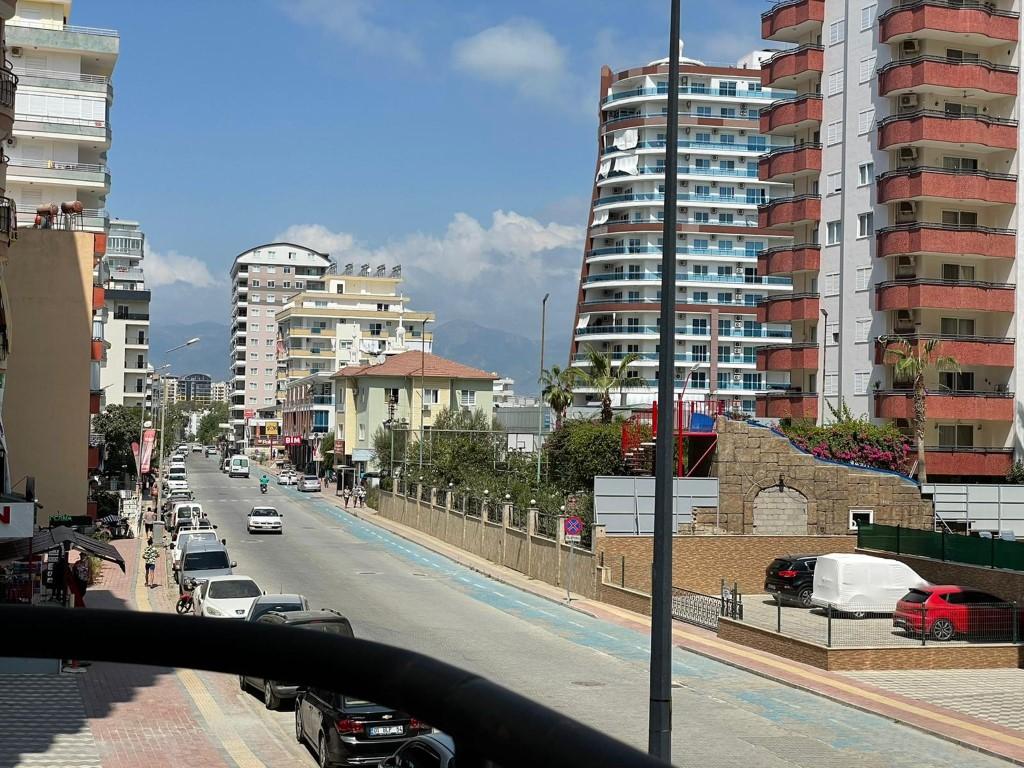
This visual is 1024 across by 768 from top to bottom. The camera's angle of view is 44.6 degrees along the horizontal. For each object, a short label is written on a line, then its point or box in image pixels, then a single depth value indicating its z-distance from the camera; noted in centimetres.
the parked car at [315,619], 2021
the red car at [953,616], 2931
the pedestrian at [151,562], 3893
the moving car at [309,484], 9769
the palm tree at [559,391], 6722
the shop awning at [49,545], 2391
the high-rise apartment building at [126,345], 10219
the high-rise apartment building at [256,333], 19250
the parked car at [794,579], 3794
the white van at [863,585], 3447
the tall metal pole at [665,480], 1186
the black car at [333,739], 1232
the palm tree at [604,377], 5653
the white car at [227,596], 2853
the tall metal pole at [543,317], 5910
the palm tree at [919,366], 4653
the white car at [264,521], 5888
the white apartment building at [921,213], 4878
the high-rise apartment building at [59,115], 5606
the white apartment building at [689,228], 10275
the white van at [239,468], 11638
